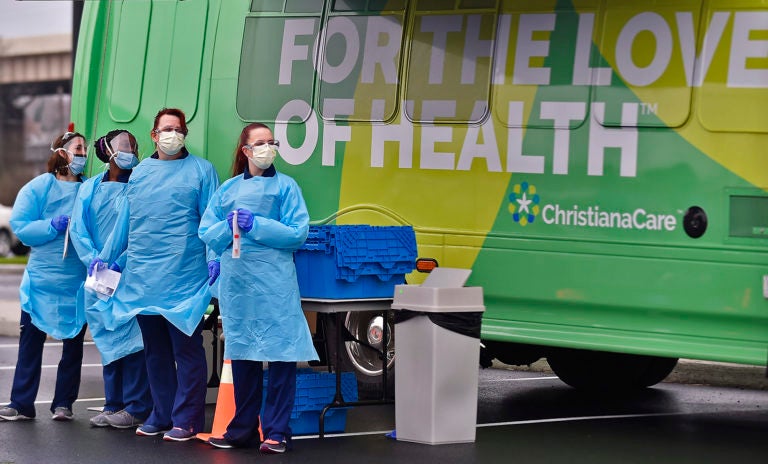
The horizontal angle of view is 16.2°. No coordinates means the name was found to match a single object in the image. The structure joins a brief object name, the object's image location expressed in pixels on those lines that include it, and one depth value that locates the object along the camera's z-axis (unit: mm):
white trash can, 15393
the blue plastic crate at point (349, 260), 15912
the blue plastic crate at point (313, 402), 16238
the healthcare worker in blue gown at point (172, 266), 16114
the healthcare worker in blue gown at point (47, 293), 17462
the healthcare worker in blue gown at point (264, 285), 15168
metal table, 16005
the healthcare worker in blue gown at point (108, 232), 16966
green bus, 15664
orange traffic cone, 16098
